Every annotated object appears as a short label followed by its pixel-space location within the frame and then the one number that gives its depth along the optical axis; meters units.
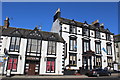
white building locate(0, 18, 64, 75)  19.11
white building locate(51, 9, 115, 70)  24.61
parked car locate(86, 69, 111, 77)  19.55
